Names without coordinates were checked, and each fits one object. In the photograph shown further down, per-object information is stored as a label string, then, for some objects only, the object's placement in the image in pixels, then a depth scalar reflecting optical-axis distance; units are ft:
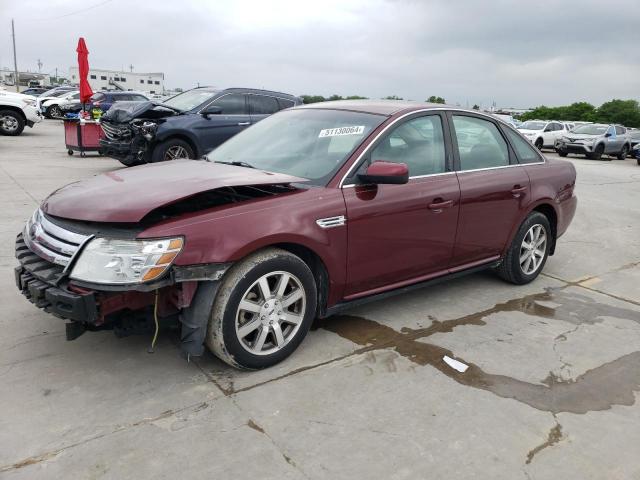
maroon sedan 9.40
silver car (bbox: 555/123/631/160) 75.05
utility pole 231.09
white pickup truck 57.11
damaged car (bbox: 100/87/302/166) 31.71
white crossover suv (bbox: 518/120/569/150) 81.82
